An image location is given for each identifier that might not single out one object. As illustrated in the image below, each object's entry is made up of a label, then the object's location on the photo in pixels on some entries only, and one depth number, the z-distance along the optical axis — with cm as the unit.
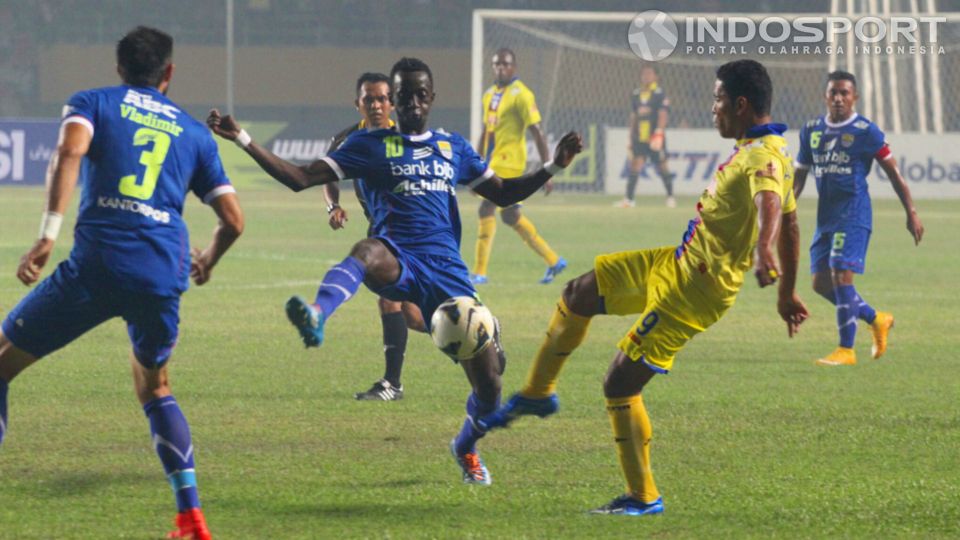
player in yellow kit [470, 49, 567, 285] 3728
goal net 6881
